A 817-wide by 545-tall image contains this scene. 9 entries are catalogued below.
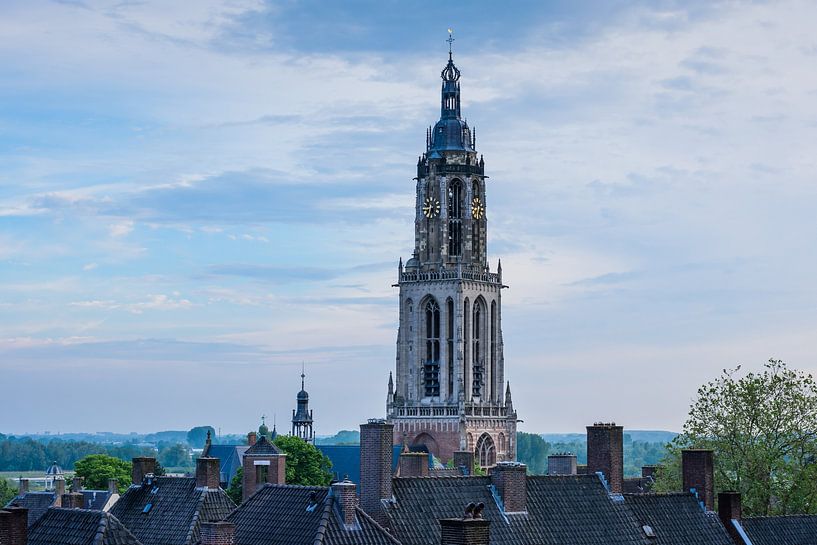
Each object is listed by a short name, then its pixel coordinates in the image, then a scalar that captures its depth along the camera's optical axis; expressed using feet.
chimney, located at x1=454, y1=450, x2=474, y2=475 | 316.40
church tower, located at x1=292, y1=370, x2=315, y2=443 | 558.15
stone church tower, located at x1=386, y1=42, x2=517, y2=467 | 520.42
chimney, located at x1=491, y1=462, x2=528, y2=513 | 170.19
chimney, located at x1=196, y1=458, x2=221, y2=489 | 191.31
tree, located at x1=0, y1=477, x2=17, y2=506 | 531.91
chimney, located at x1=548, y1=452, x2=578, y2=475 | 213.66
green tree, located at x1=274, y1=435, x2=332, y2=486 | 373.61
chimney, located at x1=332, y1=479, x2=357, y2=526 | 151.33
